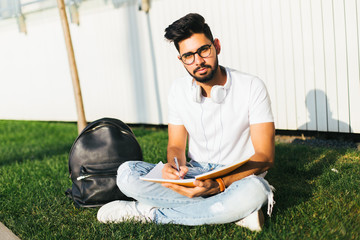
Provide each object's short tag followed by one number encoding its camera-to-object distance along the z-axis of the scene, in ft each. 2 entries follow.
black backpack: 12.32
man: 9.90
